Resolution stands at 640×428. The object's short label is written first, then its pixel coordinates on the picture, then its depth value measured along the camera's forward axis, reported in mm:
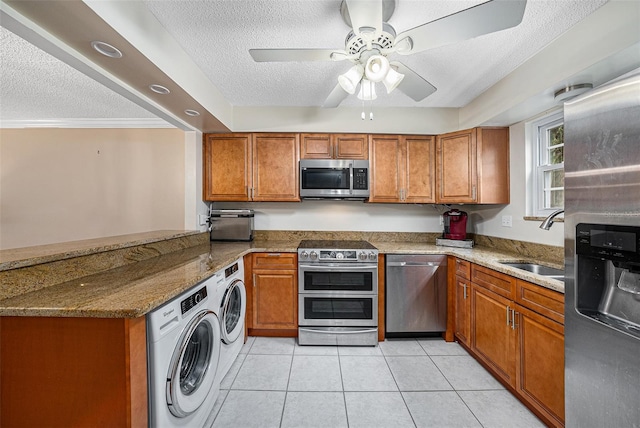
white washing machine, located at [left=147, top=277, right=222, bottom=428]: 1178
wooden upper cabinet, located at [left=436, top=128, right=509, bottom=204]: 2740
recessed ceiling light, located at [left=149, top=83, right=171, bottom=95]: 1958
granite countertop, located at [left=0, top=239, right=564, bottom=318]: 1064
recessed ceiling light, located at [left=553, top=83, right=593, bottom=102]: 1772
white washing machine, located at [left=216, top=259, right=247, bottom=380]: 1959
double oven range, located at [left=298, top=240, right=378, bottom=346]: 2582
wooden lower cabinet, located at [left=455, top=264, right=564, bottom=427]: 1531
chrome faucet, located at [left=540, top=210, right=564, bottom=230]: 1497
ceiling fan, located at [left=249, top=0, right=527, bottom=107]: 1141
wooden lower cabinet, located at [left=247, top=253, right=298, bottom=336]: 2693
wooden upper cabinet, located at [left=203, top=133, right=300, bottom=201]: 3043
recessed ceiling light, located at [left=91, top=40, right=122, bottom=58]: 1450
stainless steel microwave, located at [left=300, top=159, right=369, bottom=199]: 2936
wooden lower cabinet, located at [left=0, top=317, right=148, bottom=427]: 1074
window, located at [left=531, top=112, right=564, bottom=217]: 2279
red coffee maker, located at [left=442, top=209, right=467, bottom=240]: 2939
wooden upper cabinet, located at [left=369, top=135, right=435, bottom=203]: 3039
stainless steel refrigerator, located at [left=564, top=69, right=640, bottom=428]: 1022
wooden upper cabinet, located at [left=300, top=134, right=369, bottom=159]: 3043
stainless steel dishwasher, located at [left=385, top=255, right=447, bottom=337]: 2629
